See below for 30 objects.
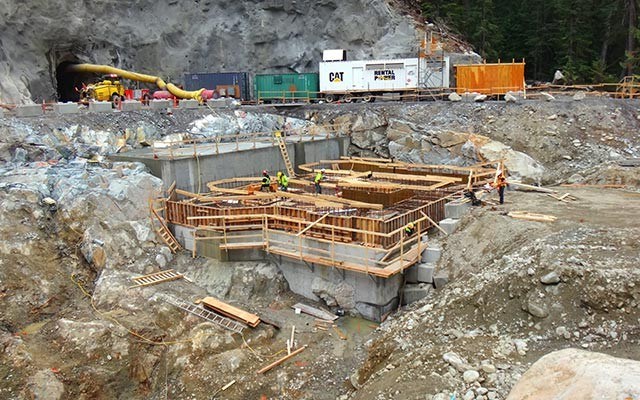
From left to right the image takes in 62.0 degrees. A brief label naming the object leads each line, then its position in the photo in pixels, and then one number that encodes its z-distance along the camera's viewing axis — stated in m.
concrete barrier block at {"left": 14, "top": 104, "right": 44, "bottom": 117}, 23.92
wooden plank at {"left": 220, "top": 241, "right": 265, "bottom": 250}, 17.02
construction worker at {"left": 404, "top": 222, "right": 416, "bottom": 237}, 15.39
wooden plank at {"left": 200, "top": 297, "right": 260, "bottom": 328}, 14.53
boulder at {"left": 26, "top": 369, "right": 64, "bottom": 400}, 12.33
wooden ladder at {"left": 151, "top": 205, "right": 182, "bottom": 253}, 18.77
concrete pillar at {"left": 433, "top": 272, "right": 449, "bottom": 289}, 14.83
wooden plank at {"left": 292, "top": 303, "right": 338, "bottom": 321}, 15.39
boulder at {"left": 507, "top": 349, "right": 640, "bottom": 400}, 5.57
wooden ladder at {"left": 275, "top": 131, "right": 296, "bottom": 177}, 26.50
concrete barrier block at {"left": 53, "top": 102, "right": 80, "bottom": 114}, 24.88
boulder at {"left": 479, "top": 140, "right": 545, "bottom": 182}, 24.06
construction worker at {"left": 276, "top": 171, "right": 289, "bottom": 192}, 20.69
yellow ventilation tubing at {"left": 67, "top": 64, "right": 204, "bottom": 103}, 34.88
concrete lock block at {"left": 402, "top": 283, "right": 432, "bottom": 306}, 15.14
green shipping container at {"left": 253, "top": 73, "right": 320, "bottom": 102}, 36.00
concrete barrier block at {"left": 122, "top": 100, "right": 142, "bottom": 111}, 27.05
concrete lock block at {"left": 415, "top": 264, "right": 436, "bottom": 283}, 15.18
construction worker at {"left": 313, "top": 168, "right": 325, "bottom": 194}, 21.00
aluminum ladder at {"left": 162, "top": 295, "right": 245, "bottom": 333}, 14.43
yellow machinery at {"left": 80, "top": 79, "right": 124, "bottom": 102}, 29.86
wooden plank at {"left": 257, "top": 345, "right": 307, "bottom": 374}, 13.08
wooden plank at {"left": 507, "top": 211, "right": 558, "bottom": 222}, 14.93
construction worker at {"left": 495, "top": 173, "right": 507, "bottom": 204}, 17.42
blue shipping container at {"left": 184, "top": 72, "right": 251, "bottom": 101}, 37.75
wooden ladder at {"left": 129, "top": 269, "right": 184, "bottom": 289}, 16.30
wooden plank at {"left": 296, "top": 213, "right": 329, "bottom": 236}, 15.72
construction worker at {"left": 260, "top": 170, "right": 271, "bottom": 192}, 20.88
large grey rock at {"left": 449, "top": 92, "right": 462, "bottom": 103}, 30.24
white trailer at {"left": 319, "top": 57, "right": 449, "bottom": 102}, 33.56
